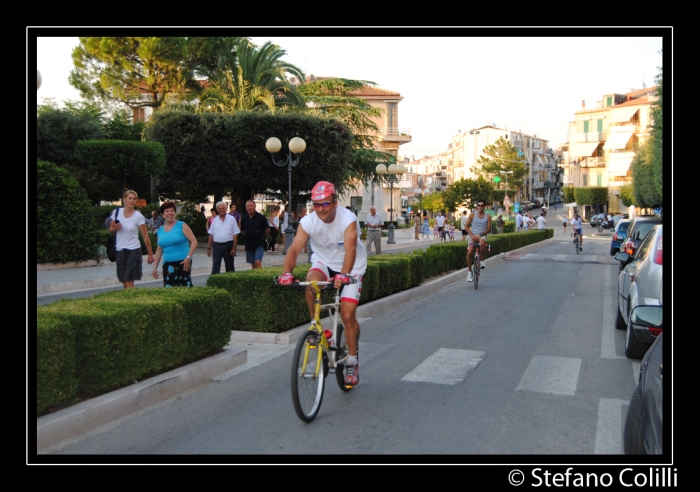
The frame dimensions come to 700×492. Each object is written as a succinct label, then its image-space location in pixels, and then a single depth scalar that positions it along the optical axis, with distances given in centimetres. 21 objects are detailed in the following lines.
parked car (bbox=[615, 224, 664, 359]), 725
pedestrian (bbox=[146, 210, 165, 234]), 2604
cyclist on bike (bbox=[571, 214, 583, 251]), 3234
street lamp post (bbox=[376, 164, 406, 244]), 3256
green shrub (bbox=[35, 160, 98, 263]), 1852
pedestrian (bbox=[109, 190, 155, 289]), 1011
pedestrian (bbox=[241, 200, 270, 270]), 1359
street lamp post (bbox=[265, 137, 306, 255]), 2308
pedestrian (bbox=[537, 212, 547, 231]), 4869
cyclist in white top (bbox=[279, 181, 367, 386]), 594
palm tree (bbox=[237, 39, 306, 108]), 3550
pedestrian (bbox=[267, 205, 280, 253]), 2711
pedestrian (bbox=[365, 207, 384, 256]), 2609
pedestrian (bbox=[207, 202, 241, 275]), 1247
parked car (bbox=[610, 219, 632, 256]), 2315
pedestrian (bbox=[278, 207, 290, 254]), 2518
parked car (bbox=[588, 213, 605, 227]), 7430
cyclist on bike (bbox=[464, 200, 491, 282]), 1527
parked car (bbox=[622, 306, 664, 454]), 339
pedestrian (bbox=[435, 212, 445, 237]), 4694
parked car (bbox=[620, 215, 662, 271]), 1583
